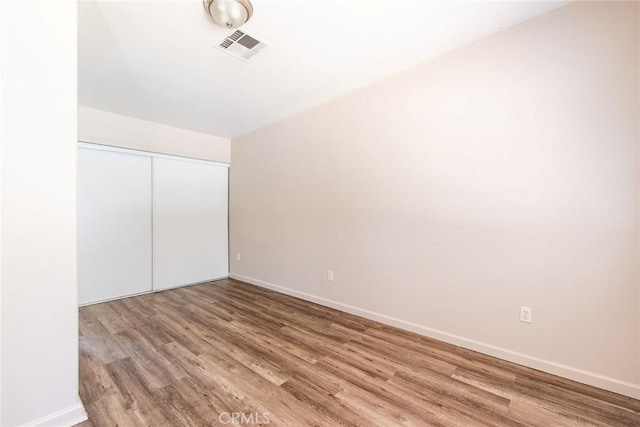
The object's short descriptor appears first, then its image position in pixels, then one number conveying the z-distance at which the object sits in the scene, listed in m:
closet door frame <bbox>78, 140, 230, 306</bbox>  3.13
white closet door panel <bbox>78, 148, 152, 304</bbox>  3.11
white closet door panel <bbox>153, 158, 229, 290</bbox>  3.74
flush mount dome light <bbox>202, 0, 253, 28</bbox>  1.63
